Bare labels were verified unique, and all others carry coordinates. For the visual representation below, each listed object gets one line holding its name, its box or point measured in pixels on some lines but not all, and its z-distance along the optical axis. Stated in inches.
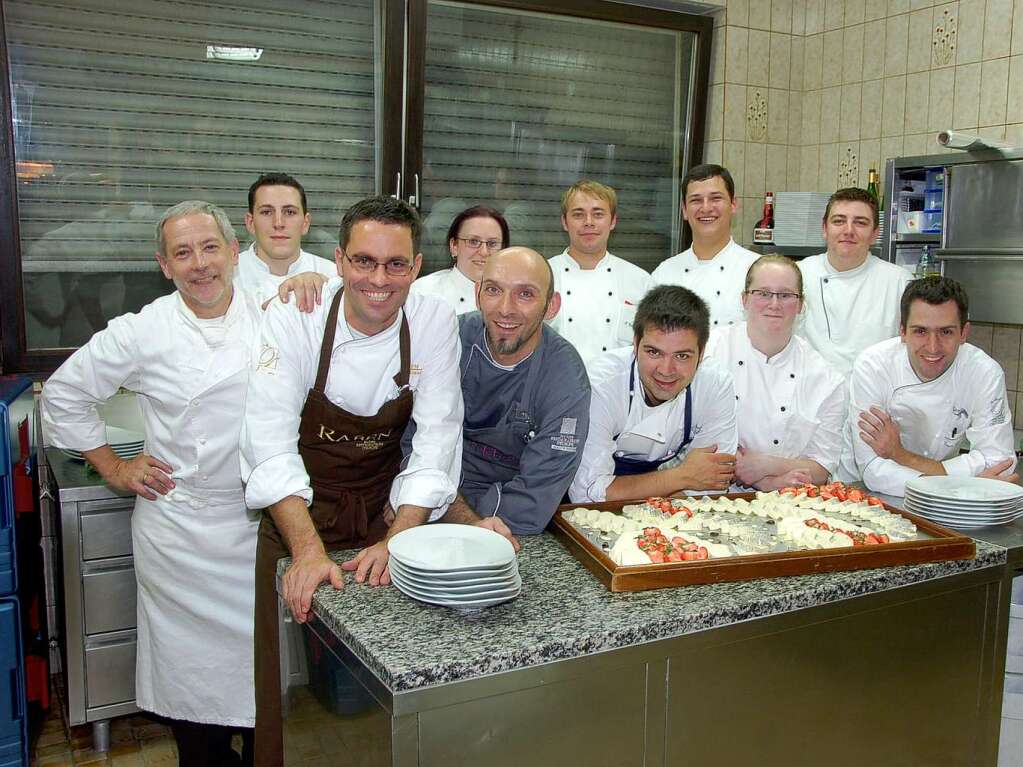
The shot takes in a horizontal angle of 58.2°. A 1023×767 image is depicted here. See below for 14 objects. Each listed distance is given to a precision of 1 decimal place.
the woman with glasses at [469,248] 130.3
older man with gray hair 93.7
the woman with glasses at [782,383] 109.7
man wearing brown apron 76.8
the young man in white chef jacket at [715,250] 136.3
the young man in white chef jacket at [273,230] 125.6
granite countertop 55.8
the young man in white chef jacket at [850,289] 140.2
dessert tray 68.4
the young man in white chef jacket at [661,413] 89.5
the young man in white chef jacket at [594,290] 138.7
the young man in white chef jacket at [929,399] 103.2
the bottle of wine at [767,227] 177.6
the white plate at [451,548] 62.3
